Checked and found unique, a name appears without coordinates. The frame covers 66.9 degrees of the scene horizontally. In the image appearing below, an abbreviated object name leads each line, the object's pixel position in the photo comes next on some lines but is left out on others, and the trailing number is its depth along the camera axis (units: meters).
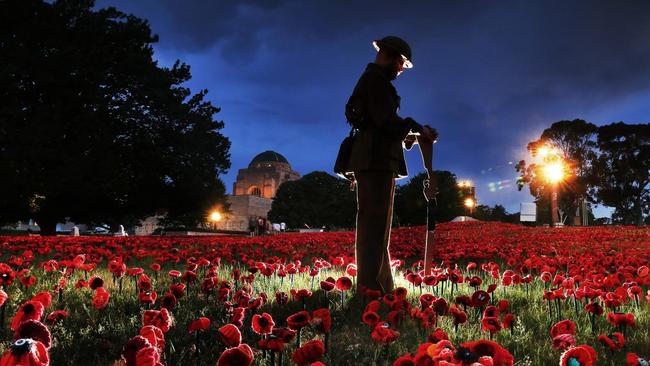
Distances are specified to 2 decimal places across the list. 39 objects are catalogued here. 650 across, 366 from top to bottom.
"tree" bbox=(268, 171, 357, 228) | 64.64
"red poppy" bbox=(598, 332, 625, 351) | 2.30
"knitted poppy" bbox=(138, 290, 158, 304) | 2.96
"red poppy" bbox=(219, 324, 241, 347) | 1.87
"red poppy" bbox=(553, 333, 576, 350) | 2.02
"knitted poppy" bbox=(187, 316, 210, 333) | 2.19
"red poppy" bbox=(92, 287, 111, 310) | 3.13
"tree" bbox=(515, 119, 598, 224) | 49.81
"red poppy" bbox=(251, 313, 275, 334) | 2.18
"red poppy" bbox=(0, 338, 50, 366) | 1.26
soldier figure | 4.51
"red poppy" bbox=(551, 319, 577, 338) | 2.29
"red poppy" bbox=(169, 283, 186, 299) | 3.13
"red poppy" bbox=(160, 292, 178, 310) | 2.80
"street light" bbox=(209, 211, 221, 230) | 64.18
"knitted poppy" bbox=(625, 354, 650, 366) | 1.64
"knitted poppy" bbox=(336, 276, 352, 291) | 3.56
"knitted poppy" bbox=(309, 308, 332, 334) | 2.39
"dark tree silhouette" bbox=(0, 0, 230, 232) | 20.66
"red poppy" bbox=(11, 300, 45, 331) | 2.06
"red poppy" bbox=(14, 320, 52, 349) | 1.63
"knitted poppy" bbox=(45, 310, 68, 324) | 2.67
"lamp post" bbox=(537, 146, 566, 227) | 25.98
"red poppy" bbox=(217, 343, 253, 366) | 1.45
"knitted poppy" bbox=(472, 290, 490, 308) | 3.04
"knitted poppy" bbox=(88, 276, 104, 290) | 3.35
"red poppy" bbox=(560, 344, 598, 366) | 1.52
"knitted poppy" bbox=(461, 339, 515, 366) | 1.50
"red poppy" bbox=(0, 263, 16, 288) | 3.42
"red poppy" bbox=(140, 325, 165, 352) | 1.75
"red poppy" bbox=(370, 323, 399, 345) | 2.19
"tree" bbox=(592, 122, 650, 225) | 49.09
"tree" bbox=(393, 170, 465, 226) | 52.16
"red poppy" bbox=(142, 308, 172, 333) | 2.21
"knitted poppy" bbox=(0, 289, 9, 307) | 2.56
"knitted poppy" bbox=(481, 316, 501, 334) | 2.38
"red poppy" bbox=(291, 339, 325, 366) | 1.65
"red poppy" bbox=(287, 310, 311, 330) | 2.15
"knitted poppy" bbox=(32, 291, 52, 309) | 2.53
